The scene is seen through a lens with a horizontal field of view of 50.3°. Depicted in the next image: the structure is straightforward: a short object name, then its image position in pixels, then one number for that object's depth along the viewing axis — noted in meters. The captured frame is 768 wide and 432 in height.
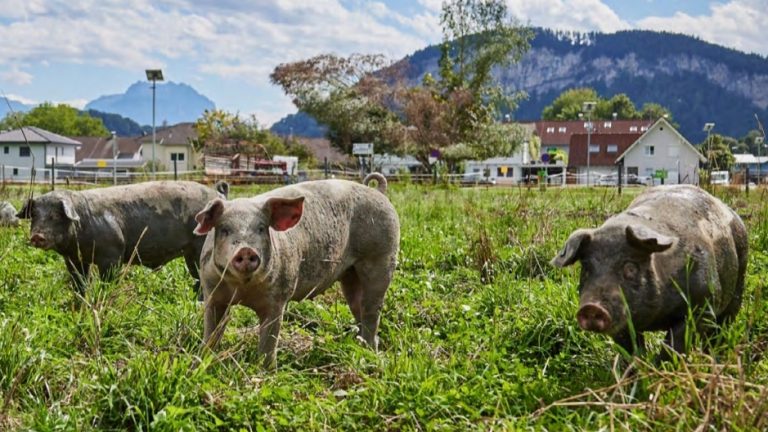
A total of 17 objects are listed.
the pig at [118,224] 6.32
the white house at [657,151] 65.44
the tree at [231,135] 57.75
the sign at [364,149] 29.11
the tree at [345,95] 47.00
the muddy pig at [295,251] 4.20
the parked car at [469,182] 32.71
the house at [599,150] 72.81
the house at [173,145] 77.75
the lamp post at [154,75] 30.39
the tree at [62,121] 97.00
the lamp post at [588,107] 37.97
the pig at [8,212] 9.78
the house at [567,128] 89.31
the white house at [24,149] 70.61
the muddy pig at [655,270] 3.79
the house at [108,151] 82.12
